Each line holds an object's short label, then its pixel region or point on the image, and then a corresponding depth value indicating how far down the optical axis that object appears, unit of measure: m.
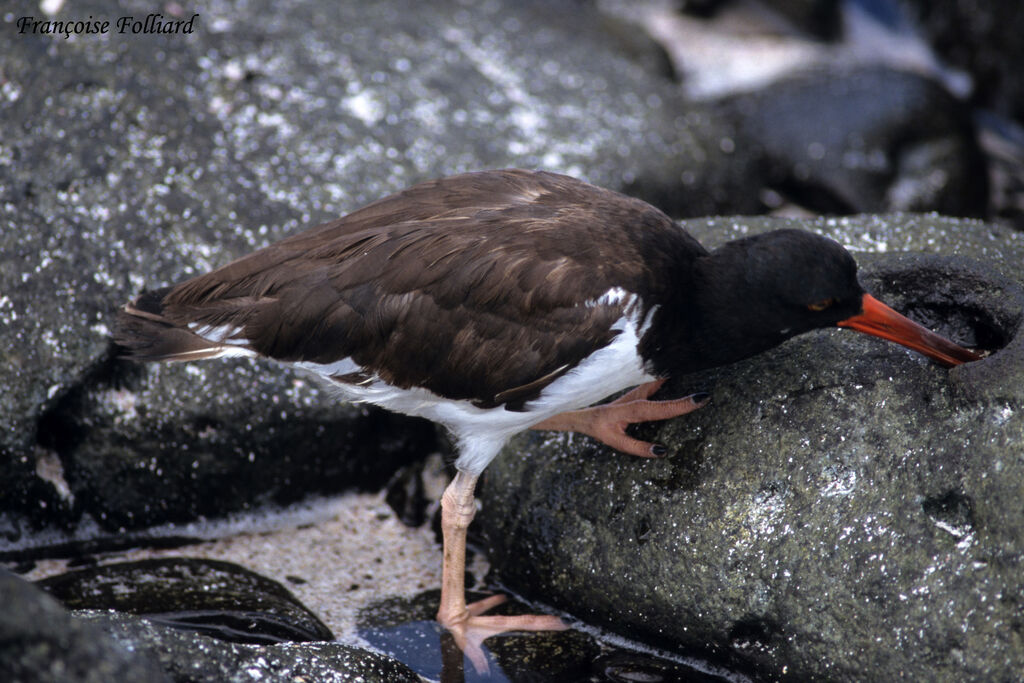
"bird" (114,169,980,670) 7.52
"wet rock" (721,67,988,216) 14.78
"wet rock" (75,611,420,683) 6.30
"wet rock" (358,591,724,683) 7.76
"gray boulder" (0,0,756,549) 9.33
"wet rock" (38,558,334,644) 8.17
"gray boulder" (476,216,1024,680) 6.81
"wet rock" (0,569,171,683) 4.98
